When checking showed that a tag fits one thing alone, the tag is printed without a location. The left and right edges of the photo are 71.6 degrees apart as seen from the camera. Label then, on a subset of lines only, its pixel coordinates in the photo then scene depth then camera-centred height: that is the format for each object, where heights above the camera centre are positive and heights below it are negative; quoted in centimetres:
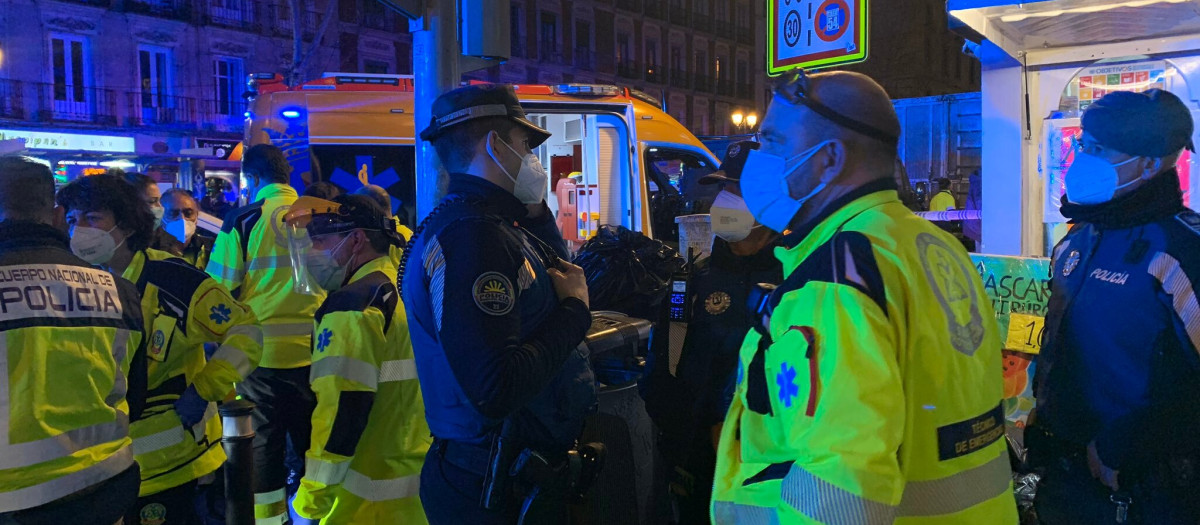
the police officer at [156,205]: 537 +22
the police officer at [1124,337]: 237 -36
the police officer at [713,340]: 308 -43
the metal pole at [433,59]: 410 +84
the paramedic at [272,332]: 454 -57
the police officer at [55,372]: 246 -41
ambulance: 987 +104
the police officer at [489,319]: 214 -25
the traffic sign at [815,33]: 518 +123
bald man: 139 -24
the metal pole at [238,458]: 356 -97
